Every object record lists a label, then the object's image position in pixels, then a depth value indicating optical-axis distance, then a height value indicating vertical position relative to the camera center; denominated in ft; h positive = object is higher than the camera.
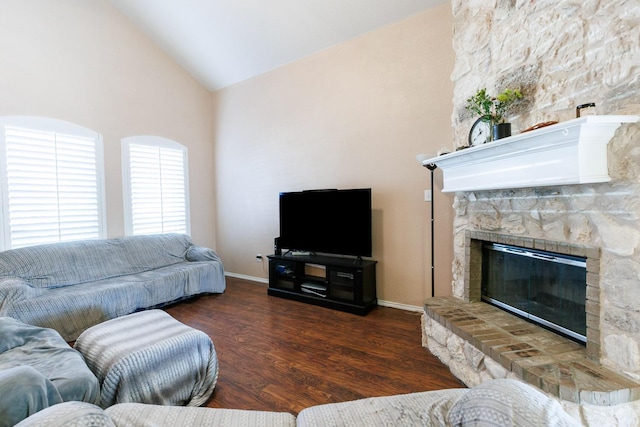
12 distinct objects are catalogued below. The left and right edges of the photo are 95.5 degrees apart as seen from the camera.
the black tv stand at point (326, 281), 10.53 -2.96
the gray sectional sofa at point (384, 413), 2.31 -2.27
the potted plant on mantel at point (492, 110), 6.25 +2.23
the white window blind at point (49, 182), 10.31 +1.13
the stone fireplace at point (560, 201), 4.51 +0.05
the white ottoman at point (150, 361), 5.20 -2.91
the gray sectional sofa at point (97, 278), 8.61 -2.50
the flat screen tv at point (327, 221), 10.85 -0.55
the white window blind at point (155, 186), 13.44 +1.20
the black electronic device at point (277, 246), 13.06 -1.73
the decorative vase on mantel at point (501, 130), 6.18 +1.60
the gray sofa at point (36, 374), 3.59 -2.58
